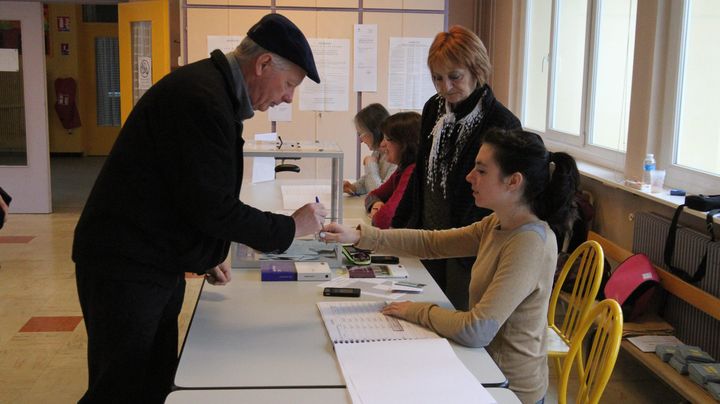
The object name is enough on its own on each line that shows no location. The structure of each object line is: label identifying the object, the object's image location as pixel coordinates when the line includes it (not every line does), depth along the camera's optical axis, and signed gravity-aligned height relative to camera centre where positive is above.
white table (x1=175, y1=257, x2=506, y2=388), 1.60 -0.61
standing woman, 2.54 -0.12
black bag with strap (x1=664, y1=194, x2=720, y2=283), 2.96 -0.53
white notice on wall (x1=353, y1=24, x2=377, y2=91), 6.09 +0.26
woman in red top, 3.17 -0.26
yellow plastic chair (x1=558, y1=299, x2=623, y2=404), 1.72 -0.63
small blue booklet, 2.33 -0.58
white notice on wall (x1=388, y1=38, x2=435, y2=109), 6.17 +0.13
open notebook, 1.83 -0.60
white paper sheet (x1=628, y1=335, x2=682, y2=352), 3.07 -1.03
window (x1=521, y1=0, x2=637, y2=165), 4.28 +0.14
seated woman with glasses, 3.89 -0.28
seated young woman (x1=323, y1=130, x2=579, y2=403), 1.84 -0.43
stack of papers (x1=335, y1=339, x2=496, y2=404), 1.50 -0.61
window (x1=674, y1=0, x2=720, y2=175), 3.34 +0.03
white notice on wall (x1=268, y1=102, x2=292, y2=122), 6.07 -0.22
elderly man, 1.62 -0.26
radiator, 2.97 -0.71
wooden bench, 2.67 -1.04
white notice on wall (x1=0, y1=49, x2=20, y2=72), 6.58 +0.19
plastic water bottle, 3.57 -0.35
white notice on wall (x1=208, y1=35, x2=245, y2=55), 5.91 +0.36
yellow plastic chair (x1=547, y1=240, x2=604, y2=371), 2.45 -0.73
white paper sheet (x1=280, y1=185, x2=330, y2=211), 3.39 -0.51
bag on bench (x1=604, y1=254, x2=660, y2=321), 3.28 -0.85
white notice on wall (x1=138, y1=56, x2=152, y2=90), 6.70 +0.11
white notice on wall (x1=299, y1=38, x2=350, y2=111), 6.08 +0.07
